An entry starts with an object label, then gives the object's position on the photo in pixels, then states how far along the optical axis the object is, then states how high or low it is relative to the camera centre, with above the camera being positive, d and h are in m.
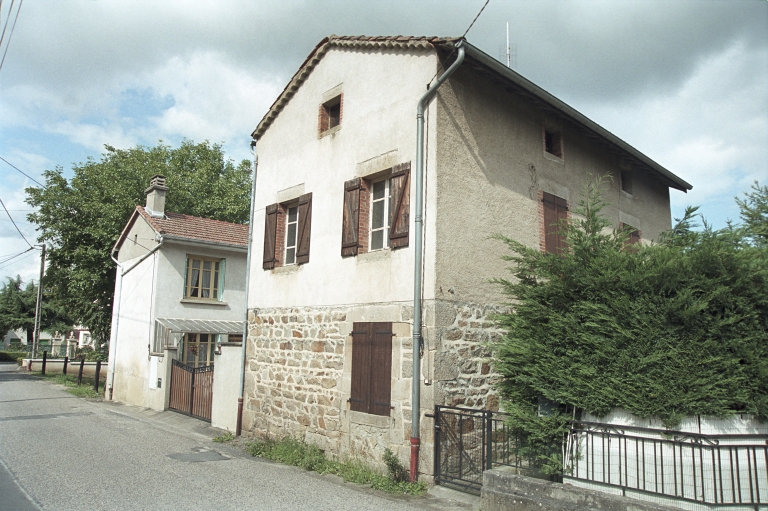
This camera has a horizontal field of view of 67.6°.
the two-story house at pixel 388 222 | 8.16 +1.91
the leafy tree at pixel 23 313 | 51.69 +1.57
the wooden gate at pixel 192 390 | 13.57 -1.38
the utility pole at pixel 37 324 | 32.78 +0.37
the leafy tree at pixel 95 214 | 23.44 +4.90
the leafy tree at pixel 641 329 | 5.57 +0.17
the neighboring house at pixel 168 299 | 16.81 +1.10
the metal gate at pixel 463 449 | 7.15 -1.41
